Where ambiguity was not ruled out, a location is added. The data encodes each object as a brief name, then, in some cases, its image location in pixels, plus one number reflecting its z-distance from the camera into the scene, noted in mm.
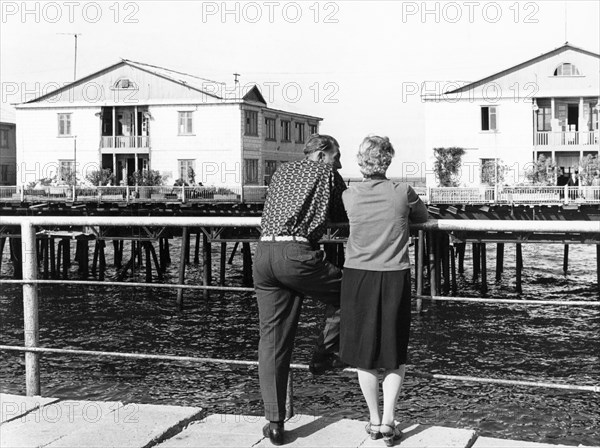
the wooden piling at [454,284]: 33269
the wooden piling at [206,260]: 29719
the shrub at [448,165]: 47969
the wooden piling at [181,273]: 28125
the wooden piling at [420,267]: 19081
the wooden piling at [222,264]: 34919
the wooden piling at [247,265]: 34806
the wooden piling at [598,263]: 31091
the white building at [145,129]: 54500
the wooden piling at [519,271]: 32241
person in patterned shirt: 4742
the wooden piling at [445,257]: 32125
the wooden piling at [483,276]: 33281
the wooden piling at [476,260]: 37969
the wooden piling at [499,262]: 37781
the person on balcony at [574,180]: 46906
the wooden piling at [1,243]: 34603
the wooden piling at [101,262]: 36281
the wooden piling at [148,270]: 36344
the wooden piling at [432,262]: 27656
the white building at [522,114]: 48281
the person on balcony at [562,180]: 45769
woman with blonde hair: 4656
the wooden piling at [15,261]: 36375
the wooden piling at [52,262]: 38812
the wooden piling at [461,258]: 39469
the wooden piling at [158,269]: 37728
